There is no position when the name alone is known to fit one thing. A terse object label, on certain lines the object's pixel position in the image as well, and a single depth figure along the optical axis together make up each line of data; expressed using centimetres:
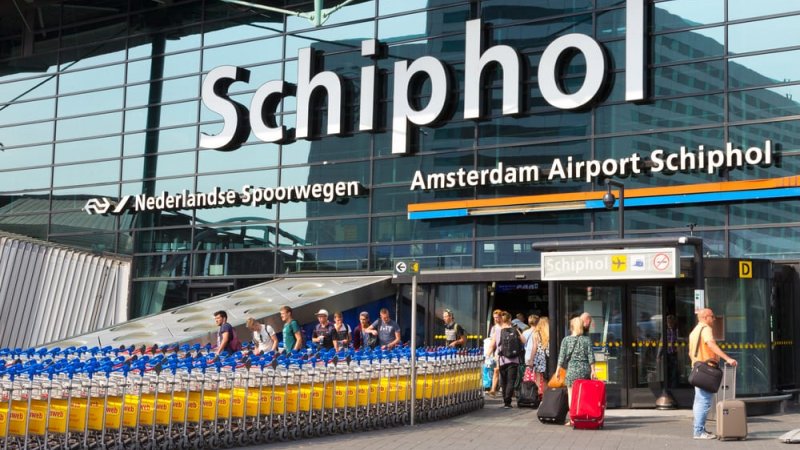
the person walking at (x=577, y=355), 1638
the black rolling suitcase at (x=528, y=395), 2003
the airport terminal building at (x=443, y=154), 2006
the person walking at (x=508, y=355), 2016
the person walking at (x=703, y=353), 1507
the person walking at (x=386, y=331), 2244
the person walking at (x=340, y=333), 2178
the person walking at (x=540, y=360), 2012
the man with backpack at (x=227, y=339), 1863
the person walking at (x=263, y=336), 1970
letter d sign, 1972
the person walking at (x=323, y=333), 2142
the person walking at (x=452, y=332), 2309
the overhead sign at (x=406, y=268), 1708
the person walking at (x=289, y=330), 2100
